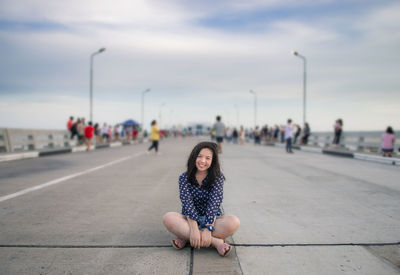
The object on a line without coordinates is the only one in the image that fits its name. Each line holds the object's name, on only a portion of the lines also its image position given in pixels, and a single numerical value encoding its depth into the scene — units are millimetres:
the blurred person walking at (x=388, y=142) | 13961
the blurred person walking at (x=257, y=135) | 34231
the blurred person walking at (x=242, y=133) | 34009
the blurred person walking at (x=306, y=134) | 27333
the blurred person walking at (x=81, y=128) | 22891
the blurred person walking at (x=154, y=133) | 17219
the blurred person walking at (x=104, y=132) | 30688
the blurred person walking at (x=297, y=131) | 28533
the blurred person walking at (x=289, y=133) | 18641
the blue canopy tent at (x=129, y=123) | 49306
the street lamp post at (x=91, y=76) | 28742
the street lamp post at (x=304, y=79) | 28047
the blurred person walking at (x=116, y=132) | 37094
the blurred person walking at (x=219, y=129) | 19578
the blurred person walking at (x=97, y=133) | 30395
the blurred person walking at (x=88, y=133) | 20641
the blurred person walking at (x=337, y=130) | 20628
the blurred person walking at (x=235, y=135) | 37581
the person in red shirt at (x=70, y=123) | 23169
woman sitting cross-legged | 3201
